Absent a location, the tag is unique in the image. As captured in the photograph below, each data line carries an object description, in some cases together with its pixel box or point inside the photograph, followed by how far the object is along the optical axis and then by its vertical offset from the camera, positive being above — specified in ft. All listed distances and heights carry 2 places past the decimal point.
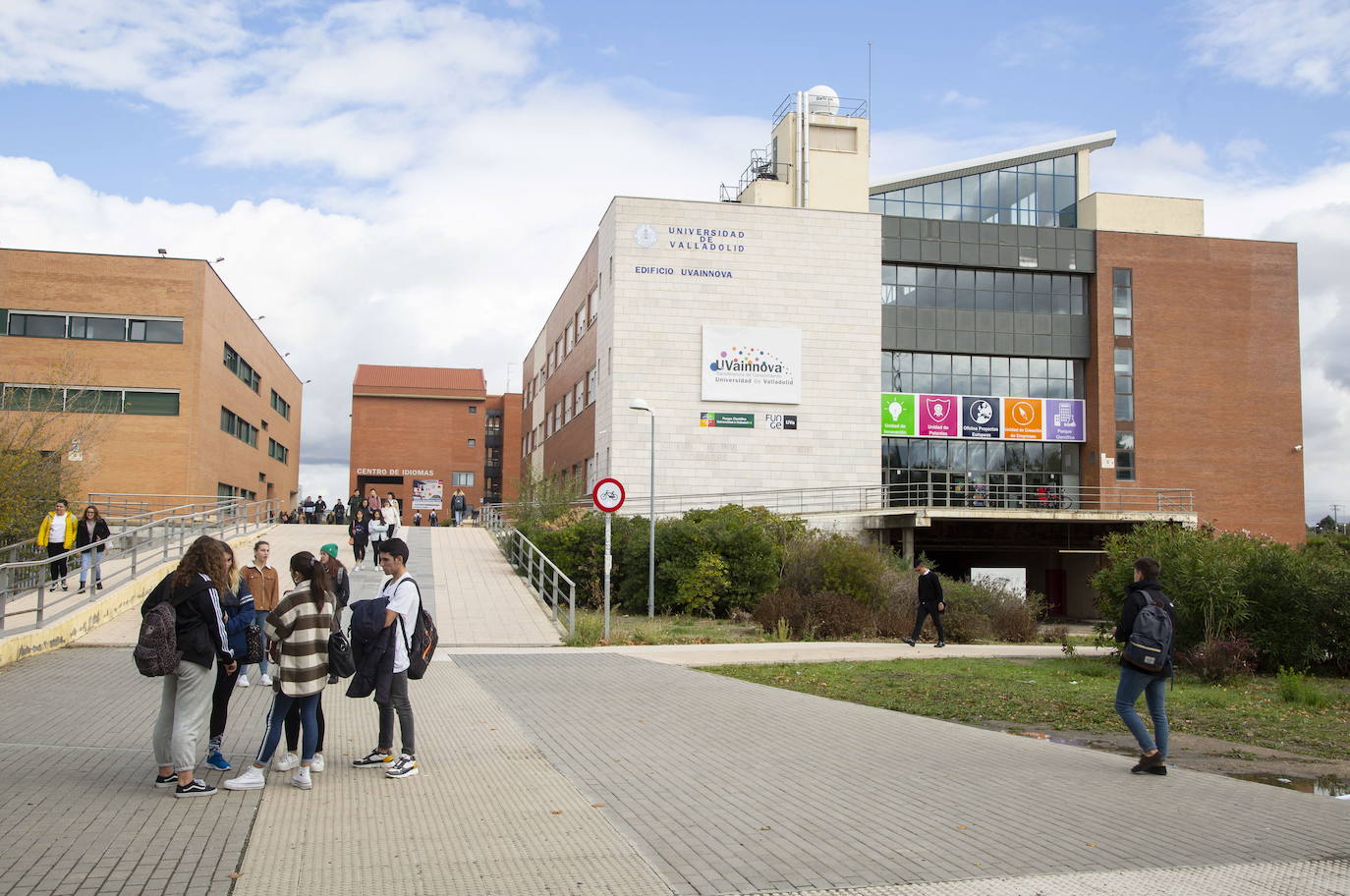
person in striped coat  23.77 -3.09
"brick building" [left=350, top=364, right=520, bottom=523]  281.33 +19.39
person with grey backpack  26.78 -3.37
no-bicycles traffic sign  62.44 +1.05
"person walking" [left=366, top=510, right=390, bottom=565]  86.28 -1.48
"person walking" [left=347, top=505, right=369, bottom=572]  91.20 -2.07
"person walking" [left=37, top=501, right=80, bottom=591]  60.49 -1.31
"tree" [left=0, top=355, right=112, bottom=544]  68.49 +5.19
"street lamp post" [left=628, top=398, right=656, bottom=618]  82.07 -4.17
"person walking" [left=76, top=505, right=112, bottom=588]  60.18 -1.80
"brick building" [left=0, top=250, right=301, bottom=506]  126.41 +18.28
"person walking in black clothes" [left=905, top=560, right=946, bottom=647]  65.05 -4.99
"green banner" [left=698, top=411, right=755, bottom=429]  138.51 +12.05
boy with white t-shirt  24.95 -2.82
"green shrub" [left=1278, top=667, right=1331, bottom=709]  41.75 -6.56
